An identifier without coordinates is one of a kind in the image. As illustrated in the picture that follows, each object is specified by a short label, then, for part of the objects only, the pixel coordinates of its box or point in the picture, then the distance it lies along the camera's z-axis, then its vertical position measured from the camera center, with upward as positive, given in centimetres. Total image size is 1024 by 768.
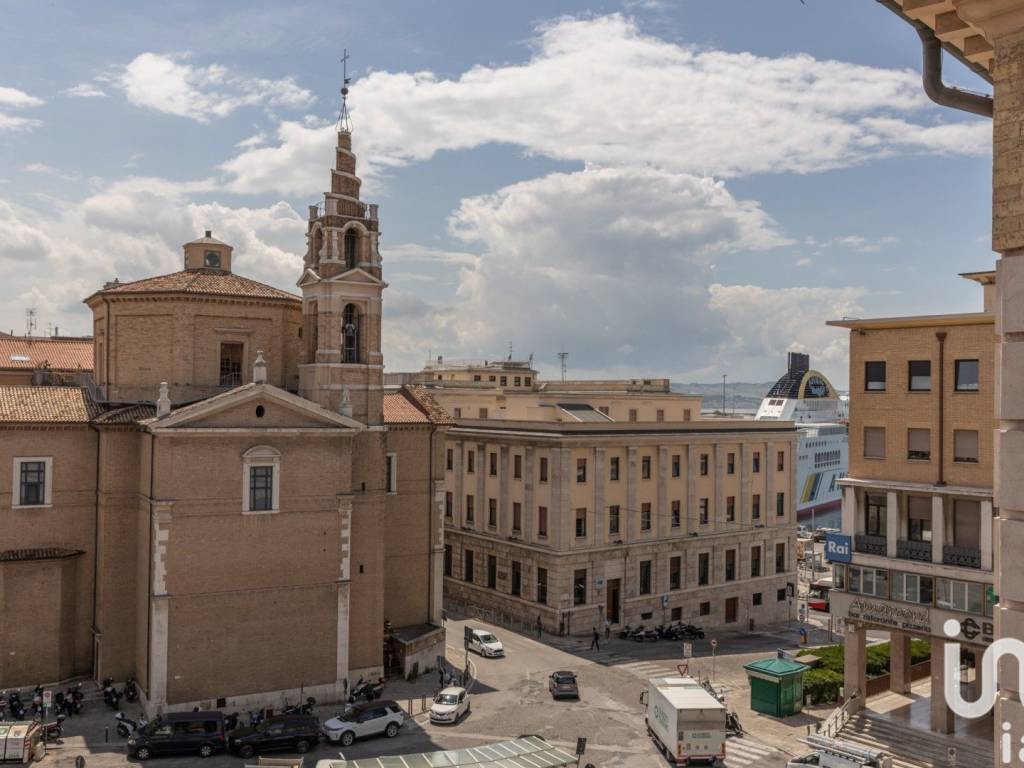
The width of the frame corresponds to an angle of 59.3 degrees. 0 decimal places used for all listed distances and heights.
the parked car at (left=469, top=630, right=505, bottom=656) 4991 -1387
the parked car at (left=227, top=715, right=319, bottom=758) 3391 -1309
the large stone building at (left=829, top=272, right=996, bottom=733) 3447 -341
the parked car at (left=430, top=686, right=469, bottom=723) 3828 -1337
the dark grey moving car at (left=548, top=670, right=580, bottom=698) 4238 -1366
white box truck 3397 -1254
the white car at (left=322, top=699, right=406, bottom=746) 3562 -1320
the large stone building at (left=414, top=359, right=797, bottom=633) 5694 -792
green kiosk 4062 -1305
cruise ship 13575 -401
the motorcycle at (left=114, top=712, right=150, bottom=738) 3519 -1327
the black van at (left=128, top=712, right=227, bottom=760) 3316 -1288
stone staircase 3300 -1313
